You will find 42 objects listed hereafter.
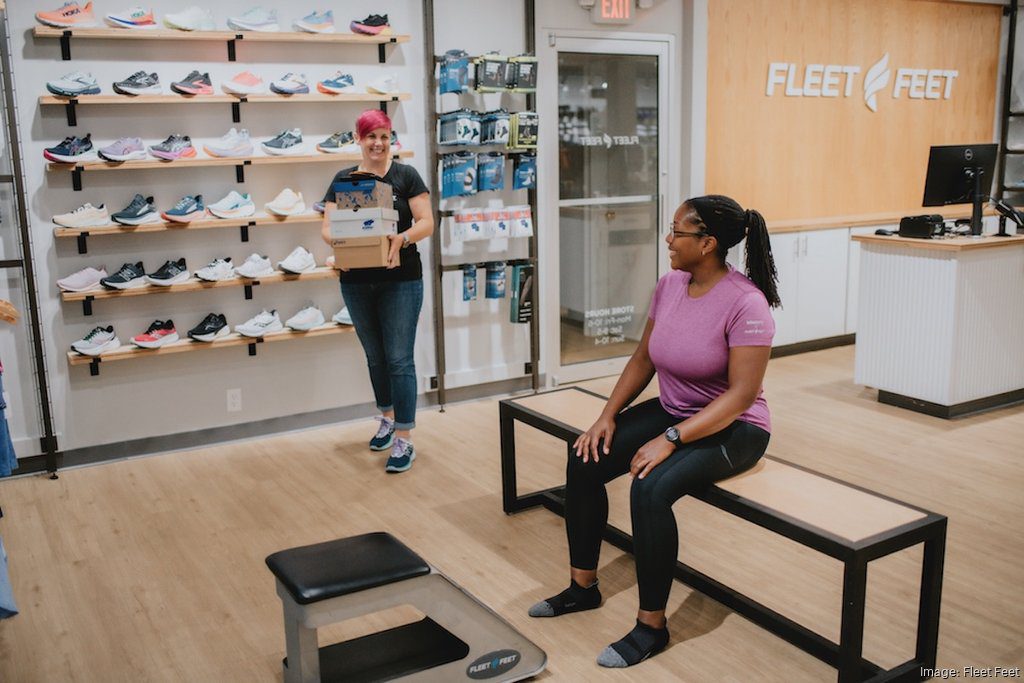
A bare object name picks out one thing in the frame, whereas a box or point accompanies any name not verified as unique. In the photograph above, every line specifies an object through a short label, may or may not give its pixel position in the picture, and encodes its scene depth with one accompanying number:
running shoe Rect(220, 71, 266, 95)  4.54
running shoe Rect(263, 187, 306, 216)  4.70
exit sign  5.54
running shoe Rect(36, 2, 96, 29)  4.12
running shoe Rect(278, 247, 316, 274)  4.76
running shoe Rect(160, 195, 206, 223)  4.48
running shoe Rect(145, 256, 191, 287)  4.50
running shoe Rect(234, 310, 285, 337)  4.72
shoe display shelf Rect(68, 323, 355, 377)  4.43
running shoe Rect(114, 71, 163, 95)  4.32
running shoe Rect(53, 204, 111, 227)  4.29
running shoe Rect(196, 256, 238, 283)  4.59
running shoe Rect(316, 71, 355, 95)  4.75
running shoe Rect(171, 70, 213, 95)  4.42
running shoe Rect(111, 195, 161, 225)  4.38
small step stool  2.30
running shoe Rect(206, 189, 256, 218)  4.59
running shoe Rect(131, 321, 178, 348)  4.51
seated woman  2.66
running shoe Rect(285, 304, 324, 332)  4.82
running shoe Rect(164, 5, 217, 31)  4.38
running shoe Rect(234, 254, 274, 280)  4.68
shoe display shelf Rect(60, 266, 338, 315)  4.38
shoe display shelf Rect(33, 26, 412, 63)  4.20
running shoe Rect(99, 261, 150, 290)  4.40
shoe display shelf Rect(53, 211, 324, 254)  4.31
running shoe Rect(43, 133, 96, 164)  4.21
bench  2.34
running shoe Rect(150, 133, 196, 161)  4.39
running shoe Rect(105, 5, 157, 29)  4.29
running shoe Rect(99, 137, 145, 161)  4.29
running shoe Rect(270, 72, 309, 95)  4.62
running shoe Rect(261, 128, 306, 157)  4.71
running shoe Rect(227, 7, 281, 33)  4.55
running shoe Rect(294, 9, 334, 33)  4.68
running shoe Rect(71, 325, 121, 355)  4.39
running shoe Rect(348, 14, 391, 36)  4.79
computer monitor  5.27
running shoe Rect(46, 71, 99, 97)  4.18
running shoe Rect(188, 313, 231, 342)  4.63
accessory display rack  5.09
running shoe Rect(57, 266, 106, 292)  4.34
